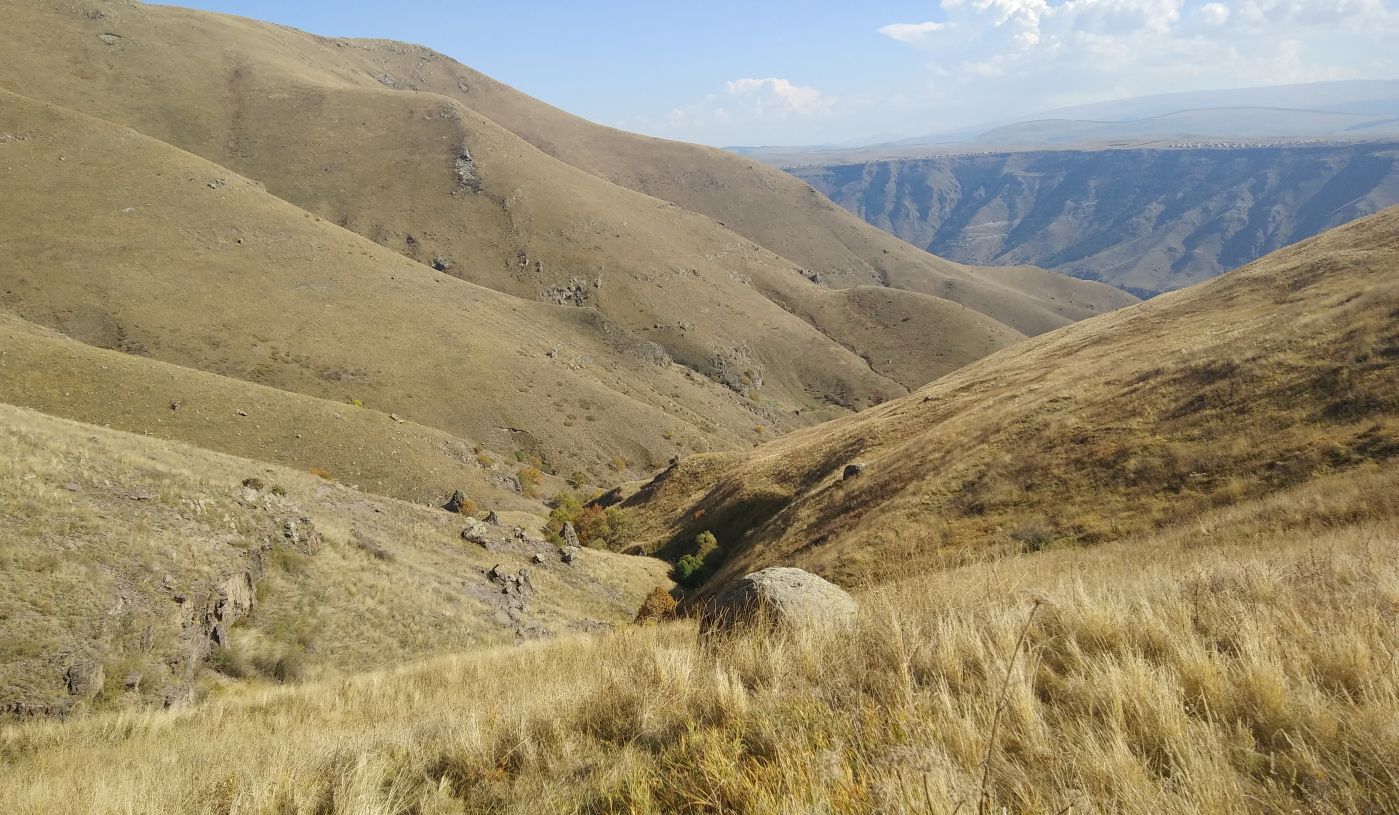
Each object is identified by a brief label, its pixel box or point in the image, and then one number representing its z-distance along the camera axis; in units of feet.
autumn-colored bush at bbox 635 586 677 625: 93.71
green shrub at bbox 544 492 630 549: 149.18
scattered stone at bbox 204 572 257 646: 53.06
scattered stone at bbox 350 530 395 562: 75.20
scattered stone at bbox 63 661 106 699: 41.52
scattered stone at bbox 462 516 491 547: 95.30
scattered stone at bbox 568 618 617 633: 83.92
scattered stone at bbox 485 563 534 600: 84.29
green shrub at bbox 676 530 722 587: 112.16
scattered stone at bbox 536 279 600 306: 408.46
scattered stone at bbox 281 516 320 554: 67.26
